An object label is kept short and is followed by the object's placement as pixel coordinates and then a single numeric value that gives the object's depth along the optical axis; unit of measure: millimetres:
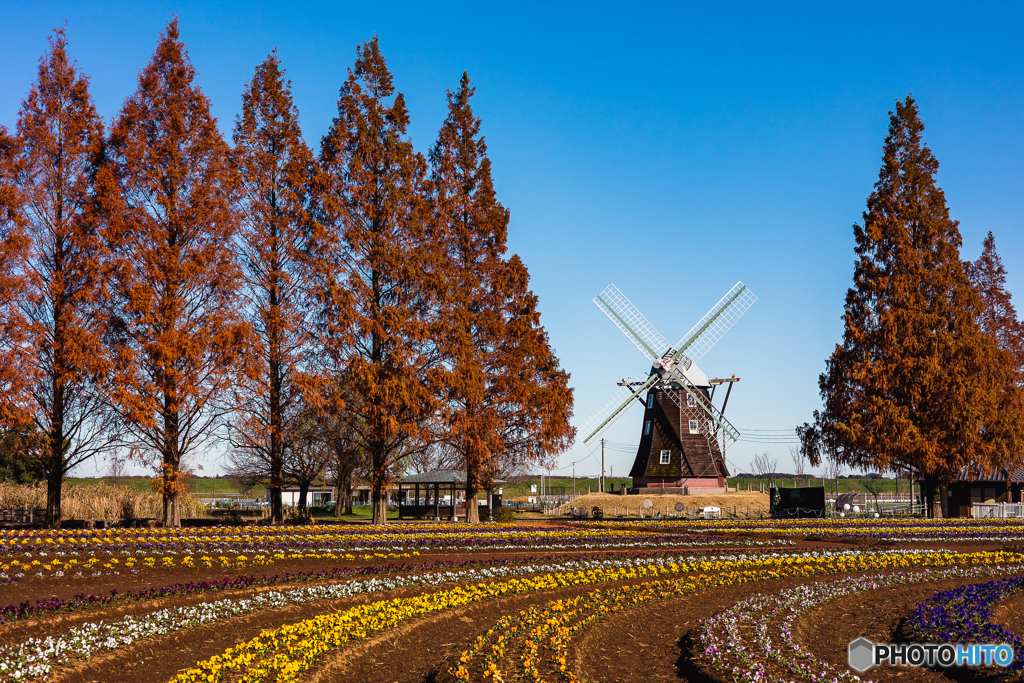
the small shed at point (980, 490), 41594
